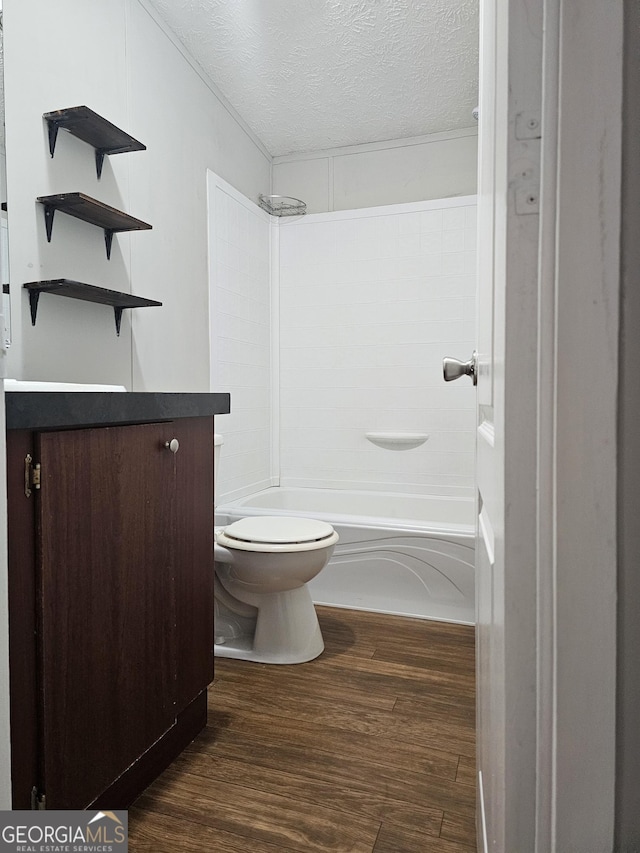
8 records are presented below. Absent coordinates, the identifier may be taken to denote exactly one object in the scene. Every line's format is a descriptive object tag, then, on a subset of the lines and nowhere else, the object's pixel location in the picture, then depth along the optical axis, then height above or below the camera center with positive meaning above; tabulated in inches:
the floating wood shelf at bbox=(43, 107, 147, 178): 66.5 +34.5
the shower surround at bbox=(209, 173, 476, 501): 123.5 +14.1
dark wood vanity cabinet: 37.9 -16.1
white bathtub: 95.6 -28.4
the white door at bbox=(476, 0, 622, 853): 15.3 -0.5
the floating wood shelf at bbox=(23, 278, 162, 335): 65.2 +14.2
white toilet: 77.2 -25.9
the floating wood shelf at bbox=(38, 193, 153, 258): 66.2 +24.4
